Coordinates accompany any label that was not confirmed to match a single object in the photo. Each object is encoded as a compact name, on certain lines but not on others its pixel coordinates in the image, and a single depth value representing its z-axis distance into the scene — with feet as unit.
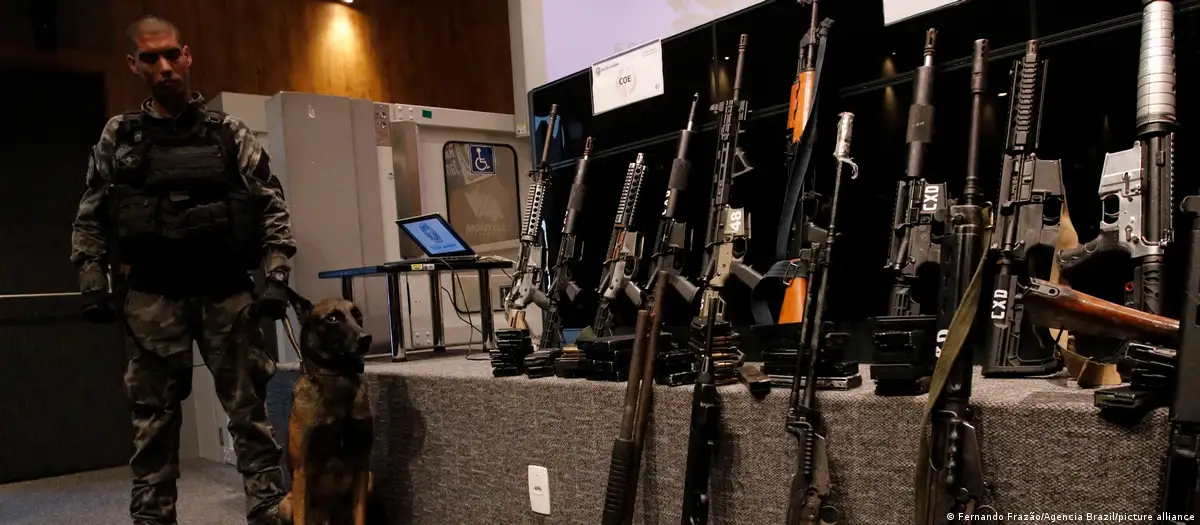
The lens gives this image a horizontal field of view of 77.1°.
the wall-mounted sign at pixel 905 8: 7.40
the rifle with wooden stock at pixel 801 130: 8.01
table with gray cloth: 4.48
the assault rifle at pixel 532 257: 10.16
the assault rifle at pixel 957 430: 4.52
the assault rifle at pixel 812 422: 5.17
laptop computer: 10.47
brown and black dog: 7.43
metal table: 10.20
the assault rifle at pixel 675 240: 8.29
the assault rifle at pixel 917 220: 6.40
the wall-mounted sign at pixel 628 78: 9.86
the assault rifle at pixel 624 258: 9.05
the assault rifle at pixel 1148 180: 5.04
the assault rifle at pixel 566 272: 10.23
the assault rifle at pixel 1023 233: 5.65
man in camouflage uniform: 8.26
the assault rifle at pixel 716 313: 5.90
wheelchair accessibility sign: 14.62
